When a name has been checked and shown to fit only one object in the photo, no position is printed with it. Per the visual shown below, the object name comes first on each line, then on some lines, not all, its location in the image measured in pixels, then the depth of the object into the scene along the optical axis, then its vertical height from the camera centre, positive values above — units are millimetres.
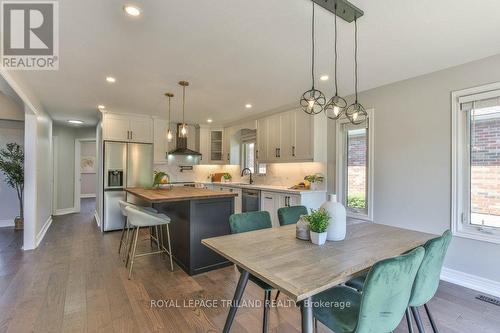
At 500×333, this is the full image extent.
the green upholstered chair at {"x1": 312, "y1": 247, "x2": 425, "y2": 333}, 1117 -654
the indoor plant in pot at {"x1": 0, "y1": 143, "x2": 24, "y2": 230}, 4676 -62
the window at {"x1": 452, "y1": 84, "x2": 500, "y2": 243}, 2592 +38
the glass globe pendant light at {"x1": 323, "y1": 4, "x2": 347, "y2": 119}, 1949 +508
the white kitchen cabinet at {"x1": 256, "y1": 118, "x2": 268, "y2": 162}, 5113 +556
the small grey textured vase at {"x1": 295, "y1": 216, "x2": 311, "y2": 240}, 1769 -465
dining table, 1155 -535
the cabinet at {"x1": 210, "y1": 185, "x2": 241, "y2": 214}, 5336 -730
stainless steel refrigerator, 4871 -162
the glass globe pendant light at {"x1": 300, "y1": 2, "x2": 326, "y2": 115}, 1842 +487
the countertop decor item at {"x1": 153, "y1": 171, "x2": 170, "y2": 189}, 3988 -225
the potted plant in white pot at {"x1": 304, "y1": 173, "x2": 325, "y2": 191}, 4207 -243
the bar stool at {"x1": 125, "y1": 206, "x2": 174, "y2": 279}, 2961 -661
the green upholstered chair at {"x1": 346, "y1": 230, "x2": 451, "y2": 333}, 1445 -649
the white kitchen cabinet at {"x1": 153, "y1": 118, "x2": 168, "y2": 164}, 5566 +564
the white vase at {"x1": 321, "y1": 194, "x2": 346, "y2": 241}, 1751 -396
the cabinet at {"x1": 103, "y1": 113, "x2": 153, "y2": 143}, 4898 +782
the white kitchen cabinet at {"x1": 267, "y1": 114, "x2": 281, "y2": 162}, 4801 +570
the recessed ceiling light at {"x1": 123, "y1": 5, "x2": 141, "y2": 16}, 1778 +1148
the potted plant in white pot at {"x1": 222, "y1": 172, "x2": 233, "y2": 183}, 6258 -294
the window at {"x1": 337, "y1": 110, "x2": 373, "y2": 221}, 3574 -16
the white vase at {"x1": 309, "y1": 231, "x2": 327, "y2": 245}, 1667 -492
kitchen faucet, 5901 -160
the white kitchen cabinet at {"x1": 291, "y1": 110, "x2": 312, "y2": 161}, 4102 +520
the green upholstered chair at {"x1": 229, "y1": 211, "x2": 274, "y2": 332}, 2070 -502
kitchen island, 2990 -733
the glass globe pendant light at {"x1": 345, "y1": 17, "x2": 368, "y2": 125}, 2071 +502
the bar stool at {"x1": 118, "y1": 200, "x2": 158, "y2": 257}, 3309 -589
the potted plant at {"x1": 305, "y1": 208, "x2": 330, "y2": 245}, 1668 -417
